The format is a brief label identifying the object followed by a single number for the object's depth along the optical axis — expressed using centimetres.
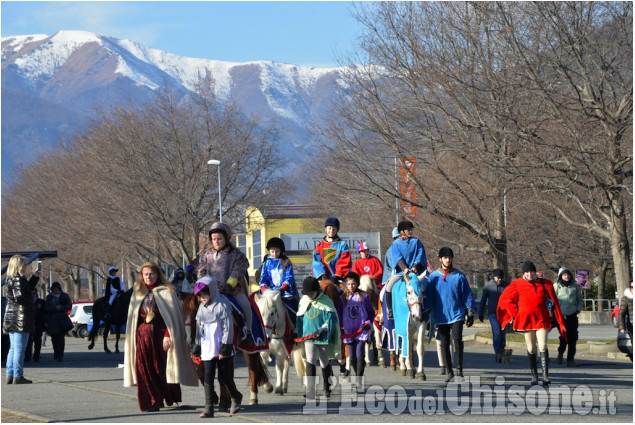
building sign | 3817
